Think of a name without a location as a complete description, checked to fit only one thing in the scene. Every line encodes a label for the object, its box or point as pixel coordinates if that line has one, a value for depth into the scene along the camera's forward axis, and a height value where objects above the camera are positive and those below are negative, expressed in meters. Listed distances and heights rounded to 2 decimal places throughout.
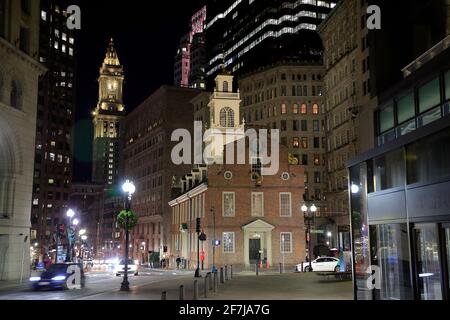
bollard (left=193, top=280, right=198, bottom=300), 20.27 -1.69
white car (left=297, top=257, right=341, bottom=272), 42.94 -1.68
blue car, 27.94 -1.84
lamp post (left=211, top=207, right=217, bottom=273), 53.36 +1.48
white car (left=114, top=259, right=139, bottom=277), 42.72 -1.96
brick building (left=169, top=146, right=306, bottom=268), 55.41 +3.12
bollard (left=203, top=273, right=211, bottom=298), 23.25 -1.97
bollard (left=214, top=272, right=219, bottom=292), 25.83 -1.97
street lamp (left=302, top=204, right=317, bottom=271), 42.88 +2.86
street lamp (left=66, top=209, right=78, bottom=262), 44.34 +1.64
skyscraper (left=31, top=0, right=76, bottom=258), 120.50 +29.06
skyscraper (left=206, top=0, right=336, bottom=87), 124.88 +53.25
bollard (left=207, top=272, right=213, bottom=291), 25.44 -1.92
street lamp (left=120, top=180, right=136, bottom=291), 26.75 +2.38
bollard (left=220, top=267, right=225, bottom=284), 31.58 -1.97
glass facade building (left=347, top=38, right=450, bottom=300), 14.34 +1.45
